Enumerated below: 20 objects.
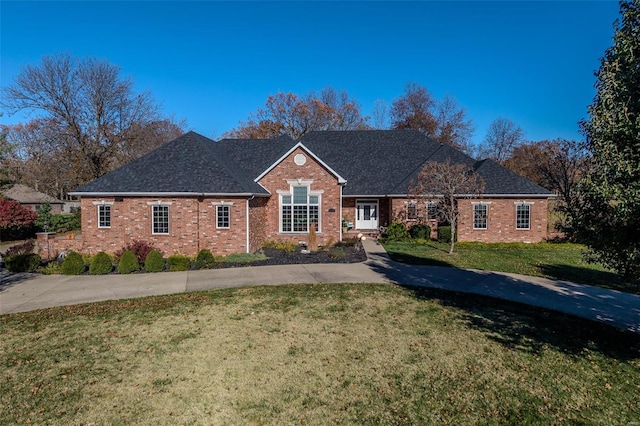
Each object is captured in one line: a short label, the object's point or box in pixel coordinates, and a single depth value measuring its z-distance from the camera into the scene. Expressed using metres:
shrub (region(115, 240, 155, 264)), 15.68
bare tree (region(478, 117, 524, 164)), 56.45
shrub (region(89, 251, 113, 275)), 14.12
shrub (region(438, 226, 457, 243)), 22.34
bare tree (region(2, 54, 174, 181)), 29.73
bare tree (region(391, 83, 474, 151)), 49.82
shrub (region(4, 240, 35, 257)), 17.33
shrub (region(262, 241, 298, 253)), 19.58
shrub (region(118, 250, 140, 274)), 14.29
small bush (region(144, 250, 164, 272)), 14.55
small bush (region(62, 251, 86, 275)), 14.18
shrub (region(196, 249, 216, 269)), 15.01
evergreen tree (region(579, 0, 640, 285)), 5.51
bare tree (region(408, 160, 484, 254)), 20.67
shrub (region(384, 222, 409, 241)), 22.73
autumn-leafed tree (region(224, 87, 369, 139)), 47.94
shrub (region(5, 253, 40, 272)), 14.56
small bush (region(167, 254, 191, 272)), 14.70
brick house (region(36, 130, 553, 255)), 18.08
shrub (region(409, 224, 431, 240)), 22.88
